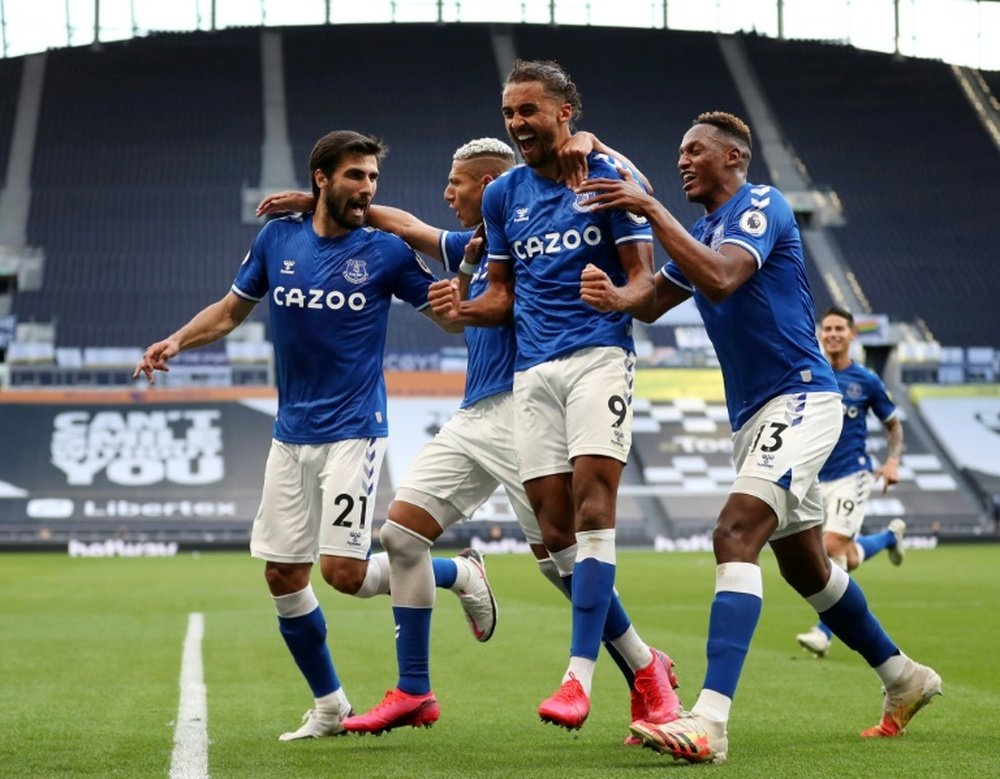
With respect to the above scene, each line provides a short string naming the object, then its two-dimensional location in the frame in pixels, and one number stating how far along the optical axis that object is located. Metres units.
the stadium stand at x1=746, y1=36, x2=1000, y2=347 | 41.53
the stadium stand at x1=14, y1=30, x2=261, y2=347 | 39.16
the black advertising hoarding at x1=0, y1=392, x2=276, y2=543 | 31.52
